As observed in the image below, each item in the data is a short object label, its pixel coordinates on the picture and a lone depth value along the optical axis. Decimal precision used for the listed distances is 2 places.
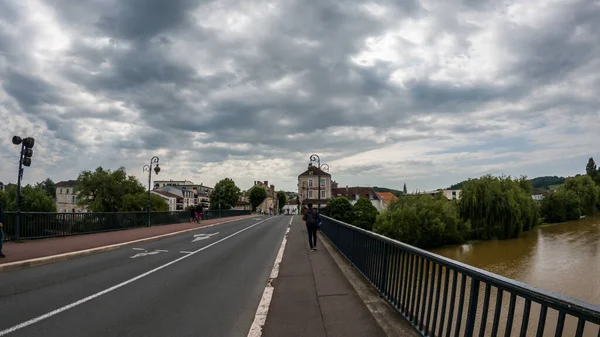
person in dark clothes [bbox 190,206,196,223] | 34.56
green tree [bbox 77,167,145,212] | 70.44
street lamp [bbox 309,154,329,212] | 35.35
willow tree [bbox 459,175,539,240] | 42.56
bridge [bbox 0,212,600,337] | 3.65
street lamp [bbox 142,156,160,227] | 30.92
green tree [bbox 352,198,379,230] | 63.57
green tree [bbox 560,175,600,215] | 79.19
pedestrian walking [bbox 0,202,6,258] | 10.61
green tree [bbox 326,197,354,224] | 59.83
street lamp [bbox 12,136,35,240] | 14.52
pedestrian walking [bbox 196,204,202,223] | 34.41
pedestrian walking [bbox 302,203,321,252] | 13.86
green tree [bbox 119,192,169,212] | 69.44
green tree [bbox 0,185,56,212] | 66.00
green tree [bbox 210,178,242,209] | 119.56
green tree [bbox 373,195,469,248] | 39.62
